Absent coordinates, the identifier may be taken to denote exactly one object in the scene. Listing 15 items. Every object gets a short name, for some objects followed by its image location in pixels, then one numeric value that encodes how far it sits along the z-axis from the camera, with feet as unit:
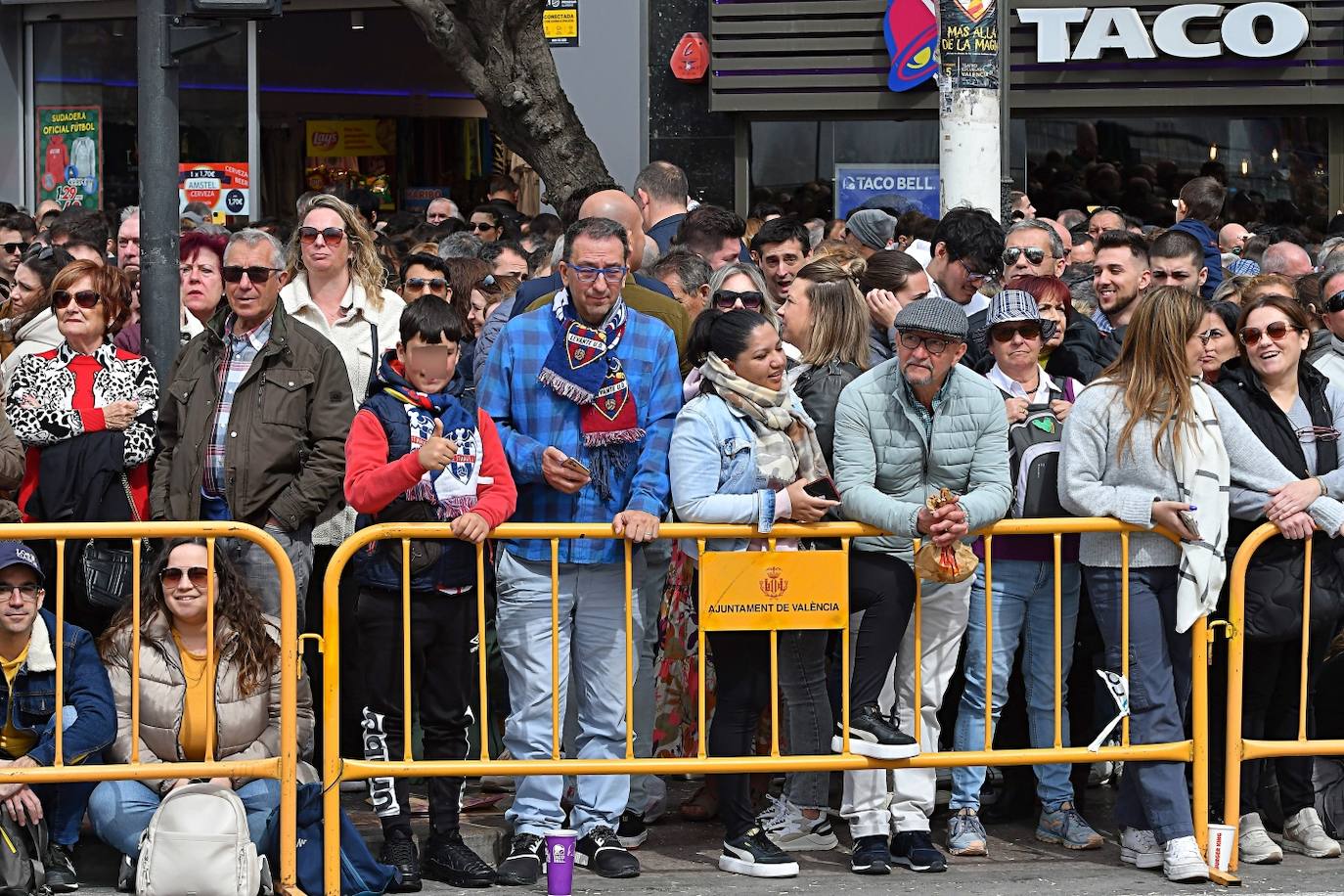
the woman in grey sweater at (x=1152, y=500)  44.93
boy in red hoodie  44.24
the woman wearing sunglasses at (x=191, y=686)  43.75
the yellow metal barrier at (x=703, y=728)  42.91
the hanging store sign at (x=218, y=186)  122.01
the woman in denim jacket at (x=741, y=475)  44.52
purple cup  42.83
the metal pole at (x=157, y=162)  48.39
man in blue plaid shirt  44.88
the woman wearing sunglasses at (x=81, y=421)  49.73
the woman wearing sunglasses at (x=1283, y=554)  46.11
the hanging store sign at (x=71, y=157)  137.69
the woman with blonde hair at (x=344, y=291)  55.36
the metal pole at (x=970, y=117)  72.08
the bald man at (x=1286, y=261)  67.62
